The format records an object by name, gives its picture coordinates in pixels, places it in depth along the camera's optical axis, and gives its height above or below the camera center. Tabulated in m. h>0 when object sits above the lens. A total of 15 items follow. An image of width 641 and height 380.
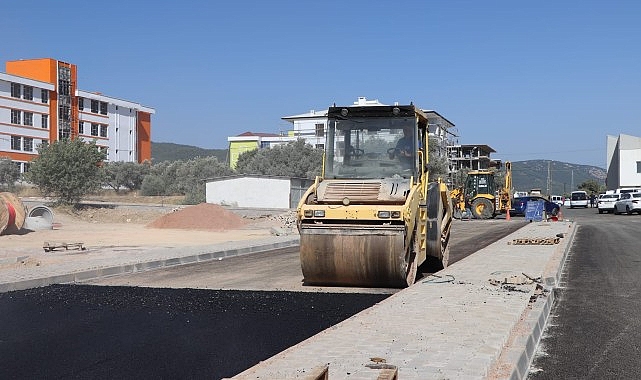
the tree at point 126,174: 75.38 +1.35
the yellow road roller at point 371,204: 10.18 -0.25
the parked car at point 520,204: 48.12 -1.01
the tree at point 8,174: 58.88 +1.00
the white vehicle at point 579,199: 70.75 -0.86
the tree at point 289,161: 66.06 +2.80
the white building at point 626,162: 86.31 +3.88
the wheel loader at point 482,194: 39.84 -0.25
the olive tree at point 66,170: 44.12 +1.01
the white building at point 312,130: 79.94 +7.65
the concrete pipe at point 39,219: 28.50 -1.51
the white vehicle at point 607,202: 50.58 -0.83
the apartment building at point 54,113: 70.75 +8.73
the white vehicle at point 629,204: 45.91 -0.86
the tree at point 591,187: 114.14 +0.72
